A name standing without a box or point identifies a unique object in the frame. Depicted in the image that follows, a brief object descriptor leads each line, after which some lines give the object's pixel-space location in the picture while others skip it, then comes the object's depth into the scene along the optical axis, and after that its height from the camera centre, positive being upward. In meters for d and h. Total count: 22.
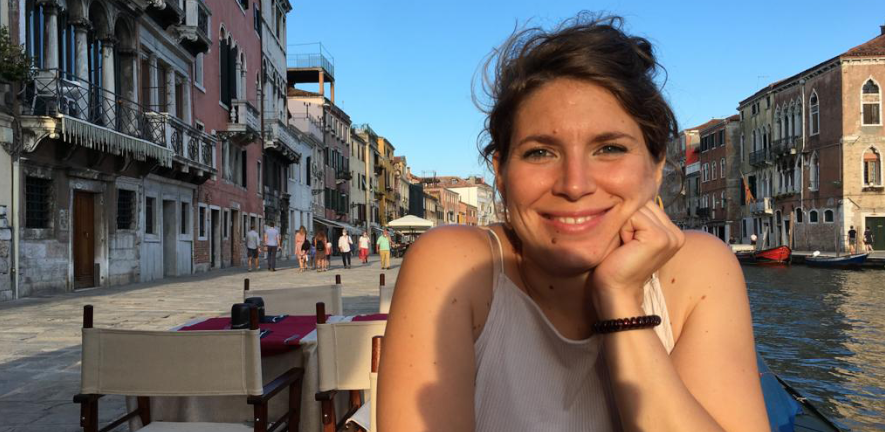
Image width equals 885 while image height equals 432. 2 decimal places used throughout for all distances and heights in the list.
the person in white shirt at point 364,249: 28.42 -1.02
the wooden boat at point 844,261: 25.17 -1.60
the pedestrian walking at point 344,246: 24.27 -0.76
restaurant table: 3.24 -0.83
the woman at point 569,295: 1.31 -0.15
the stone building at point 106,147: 12.34 +1.66
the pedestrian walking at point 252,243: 21.12 -0.56
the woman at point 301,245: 20.95 -0.63
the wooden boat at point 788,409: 2.97 -0.89
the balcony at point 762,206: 45.81 +0.92
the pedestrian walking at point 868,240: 33.84 -1.06
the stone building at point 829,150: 36.12 +3.93
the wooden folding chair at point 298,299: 4.79 -0.52
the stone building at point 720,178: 53.44 +3.44
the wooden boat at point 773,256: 29.33 -1.56
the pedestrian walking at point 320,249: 21.84 -0.77
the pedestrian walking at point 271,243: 21.08 -0.54
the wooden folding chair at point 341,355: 3.02 -0.58
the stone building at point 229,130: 22.12 +3.34
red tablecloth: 3.22 -0.55
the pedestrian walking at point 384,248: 22.90 -0.81
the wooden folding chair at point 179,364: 2.66 -0.54
